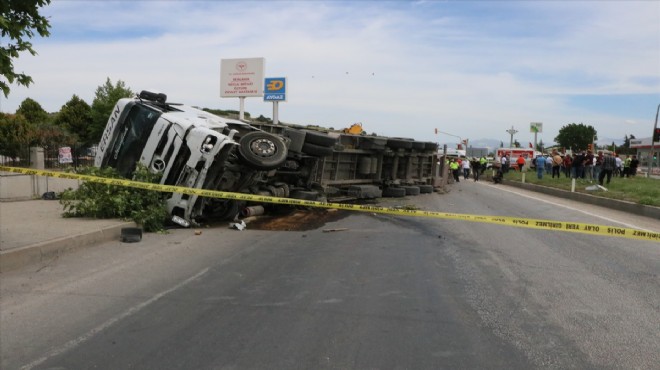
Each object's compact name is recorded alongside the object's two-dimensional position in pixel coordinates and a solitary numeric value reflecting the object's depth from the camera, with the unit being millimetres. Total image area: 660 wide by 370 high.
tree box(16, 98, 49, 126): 47062
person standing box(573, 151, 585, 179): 23484
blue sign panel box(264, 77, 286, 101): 28094
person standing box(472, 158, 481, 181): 35000
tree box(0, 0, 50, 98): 5953
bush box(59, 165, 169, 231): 9180
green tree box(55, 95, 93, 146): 47688
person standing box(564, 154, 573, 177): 29952
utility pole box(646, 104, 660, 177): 29031
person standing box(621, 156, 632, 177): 31155
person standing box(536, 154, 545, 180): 29031
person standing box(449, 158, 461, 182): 30406
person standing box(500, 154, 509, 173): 35219
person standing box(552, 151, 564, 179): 28781
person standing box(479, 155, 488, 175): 37422
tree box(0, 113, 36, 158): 26517
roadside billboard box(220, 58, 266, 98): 25391
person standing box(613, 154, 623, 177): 31403
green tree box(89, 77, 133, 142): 44188
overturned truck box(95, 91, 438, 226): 9156
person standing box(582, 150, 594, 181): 23781
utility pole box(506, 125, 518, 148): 53125
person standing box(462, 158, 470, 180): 37234
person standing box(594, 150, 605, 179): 22830
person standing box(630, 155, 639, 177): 30781
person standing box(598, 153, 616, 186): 21644
